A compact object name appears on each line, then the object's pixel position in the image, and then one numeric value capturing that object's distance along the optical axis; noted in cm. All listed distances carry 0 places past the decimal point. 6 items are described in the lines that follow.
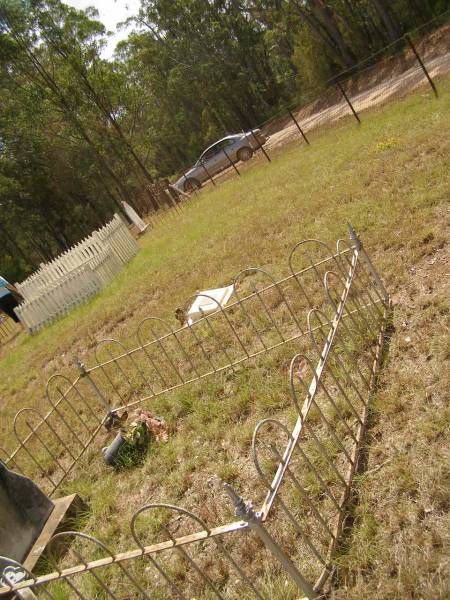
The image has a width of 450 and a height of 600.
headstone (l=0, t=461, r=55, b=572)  402
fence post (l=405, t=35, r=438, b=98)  1104
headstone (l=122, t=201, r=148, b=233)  2107
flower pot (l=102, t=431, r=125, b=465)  483
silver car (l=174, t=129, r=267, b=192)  2372
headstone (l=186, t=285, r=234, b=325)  670
